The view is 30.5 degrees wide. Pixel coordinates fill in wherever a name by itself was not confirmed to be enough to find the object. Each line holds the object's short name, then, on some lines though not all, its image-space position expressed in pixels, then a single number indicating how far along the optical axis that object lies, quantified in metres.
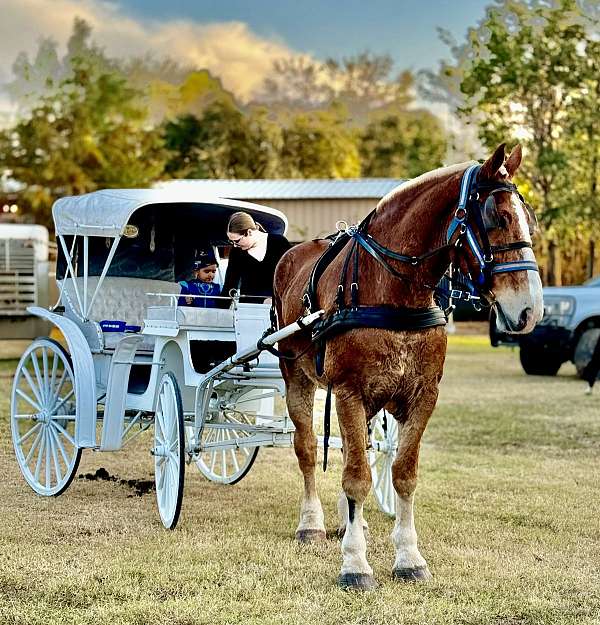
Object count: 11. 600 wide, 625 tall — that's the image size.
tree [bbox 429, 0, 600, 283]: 33.00
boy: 7.72
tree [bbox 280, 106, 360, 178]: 54.22
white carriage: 7.17
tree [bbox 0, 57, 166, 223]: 34.84
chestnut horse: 5.16
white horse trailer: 20.25
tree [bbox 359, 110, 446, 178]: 56.75
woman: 7.62
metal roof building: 35.84
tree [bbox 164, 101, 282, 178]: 52.16
